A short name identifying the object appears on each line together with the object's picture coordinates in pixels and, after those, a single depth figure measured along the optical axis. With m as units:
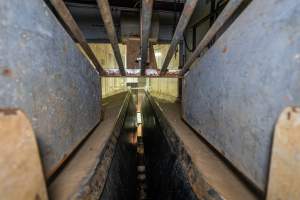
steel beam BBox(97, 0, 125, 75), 1.04
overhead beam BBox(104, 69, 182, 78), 2.12
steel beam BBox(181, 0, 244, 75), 0.93
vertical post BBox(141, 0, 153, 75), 1.01
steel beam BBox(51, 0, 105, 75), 0.96
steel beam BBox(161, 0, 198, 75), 1.05
